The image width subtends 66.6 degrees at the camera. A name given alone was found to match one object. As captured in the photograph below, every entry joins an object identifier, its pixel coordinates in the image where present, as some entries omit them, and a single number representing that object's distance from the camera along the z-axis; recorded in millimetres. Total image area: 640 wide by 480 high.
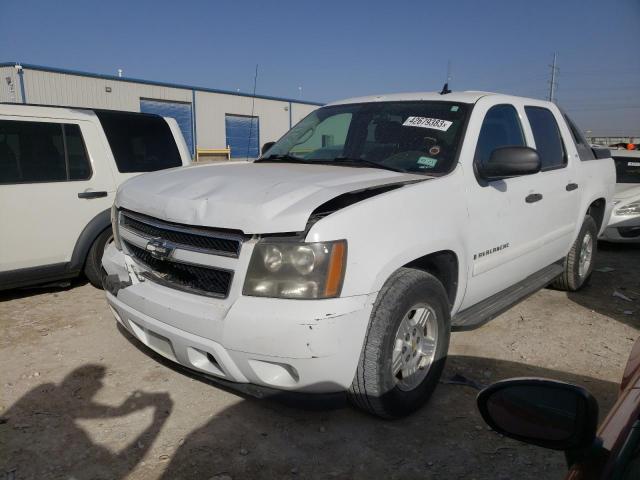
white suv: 4160
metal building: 19953
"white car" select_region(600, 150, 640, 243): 7145
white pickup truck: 2188
